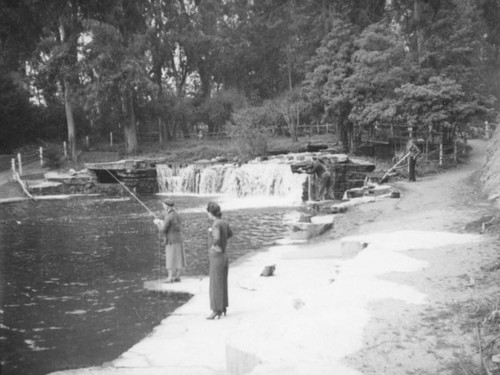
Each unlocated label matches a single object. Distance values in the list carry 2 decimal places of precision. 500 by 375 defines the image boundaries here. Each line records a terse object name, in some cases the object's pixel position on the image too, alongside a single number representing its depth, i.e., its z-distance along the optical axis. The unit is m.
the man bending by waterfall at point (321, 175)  18.92
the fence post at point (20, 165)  28.61
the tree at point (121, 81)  30.70
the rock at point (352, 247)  10.28
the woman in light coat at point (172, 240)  9.35
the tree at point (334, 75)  27.62
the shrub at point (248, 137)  30.91
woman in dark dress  7.23
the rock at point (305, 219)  14.30
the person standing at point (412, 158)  20.38
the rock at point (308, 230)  13.34
